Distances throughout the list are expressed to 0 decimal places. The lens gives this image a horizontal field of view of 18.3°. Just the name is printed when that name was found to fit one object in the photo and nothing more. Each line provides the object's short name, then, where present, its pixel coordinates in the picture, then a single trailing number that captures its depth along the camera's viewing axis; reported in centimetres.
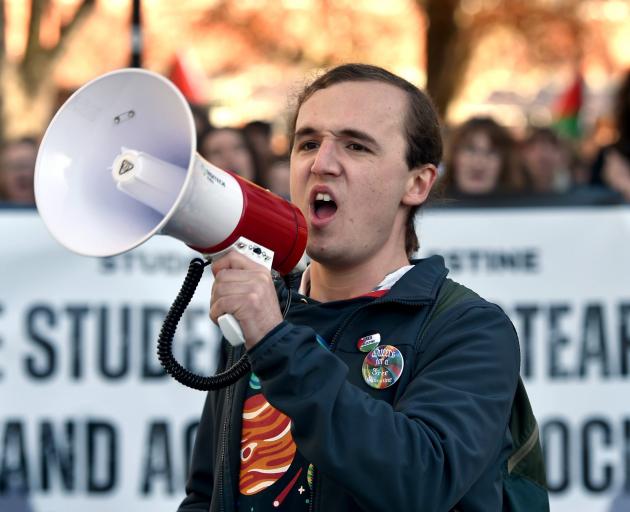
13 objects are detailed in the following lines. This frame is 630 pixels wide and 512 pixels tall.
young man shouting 328
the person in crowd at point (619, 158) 1058
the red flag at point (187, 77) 1805
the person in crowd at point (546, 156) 1217
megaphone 340
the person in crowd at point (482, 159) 986
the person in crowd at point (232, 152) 963
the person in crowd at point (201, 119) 1023
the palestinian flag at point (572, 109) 2234
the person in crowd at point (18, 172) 973
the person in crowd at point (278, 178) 952
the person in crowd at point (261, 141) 983
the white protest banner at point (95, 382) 759
